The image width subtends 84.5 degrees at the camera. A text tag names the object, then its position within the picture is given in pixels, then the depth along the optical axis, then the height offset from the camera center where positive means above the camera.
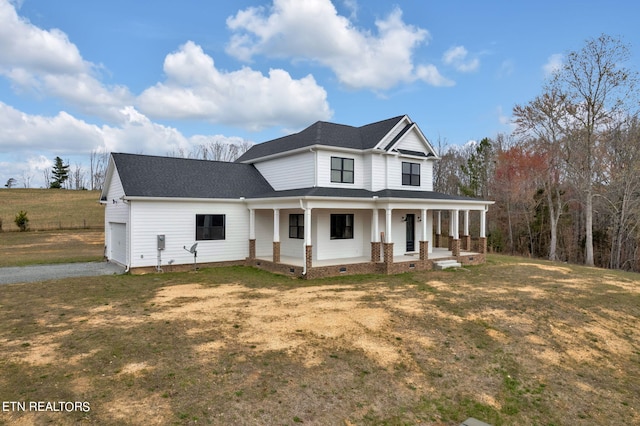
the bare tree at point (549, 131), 25.25 +6.15
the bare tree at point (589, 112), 22.58 +6.83
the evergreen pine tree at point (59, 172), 74.40 +9.08
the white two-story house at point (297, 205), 15.35 +0.41
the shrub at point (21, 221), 33.12 -0.59
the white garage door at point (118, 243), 16.66 -1.40
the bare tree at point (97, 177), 81.06 +8.82
